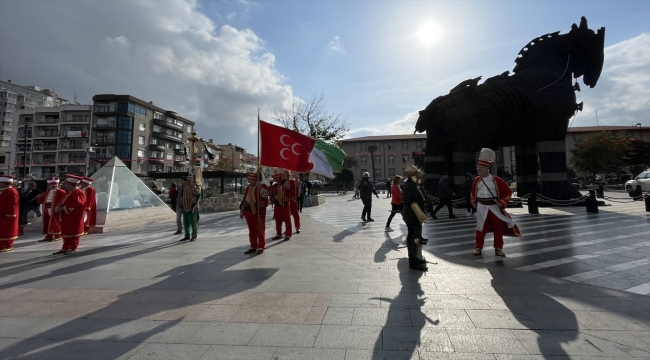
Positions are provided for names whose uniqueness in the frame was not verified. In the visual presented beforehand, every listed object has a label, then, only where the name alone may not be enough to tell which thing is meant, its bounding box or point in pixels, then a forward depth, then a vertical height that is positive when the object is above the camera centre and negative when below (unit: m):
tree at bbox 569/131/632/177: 32.88 +4.53
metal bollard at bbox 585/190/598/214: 12.72 -0.32
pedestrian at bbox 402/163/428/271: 5.32 -0.40
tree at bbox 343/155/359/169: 64.50 +7.23
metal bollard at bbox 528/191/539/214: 13.34 -0.36
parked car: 19.20 +0.80
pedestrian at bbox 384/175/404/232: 9.65 -0.14
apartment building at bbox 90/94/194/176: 63.41 +13.68
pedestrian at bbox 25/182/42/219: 12.31 +0.00
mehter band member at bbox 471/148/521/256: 6.07 -0.18
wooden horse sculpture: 15.29 +4.55
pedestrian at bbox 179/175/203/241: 8.70 -0.17
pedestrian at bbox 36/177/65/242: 8.60 -0.33
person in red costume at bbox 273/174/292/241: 8.55 -0.18
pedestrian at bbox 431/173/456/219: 11.88 +0.12
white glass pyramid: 11.98 +0.32
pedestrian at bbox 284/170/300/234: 8.90 -0.03
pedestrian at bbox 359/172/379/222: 11.61 +0.24
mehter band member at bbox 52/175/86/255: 7.20 -0.44
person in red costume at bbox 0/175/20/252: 7.45 -0.31
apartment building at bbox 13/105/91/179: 64.88 +12.19
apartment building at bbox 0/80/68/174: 78.12 +25.42
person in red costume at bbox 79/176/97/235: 8.84 +0.10
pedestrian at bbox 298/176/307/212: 16.86 +0.41
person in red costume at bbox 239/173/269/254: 6.96 -0.28
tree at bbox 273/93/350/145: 28.65 +6.03
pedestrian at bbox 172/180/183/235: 9.18 -0.52
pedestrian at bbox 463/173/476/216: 12.83 +0.08
